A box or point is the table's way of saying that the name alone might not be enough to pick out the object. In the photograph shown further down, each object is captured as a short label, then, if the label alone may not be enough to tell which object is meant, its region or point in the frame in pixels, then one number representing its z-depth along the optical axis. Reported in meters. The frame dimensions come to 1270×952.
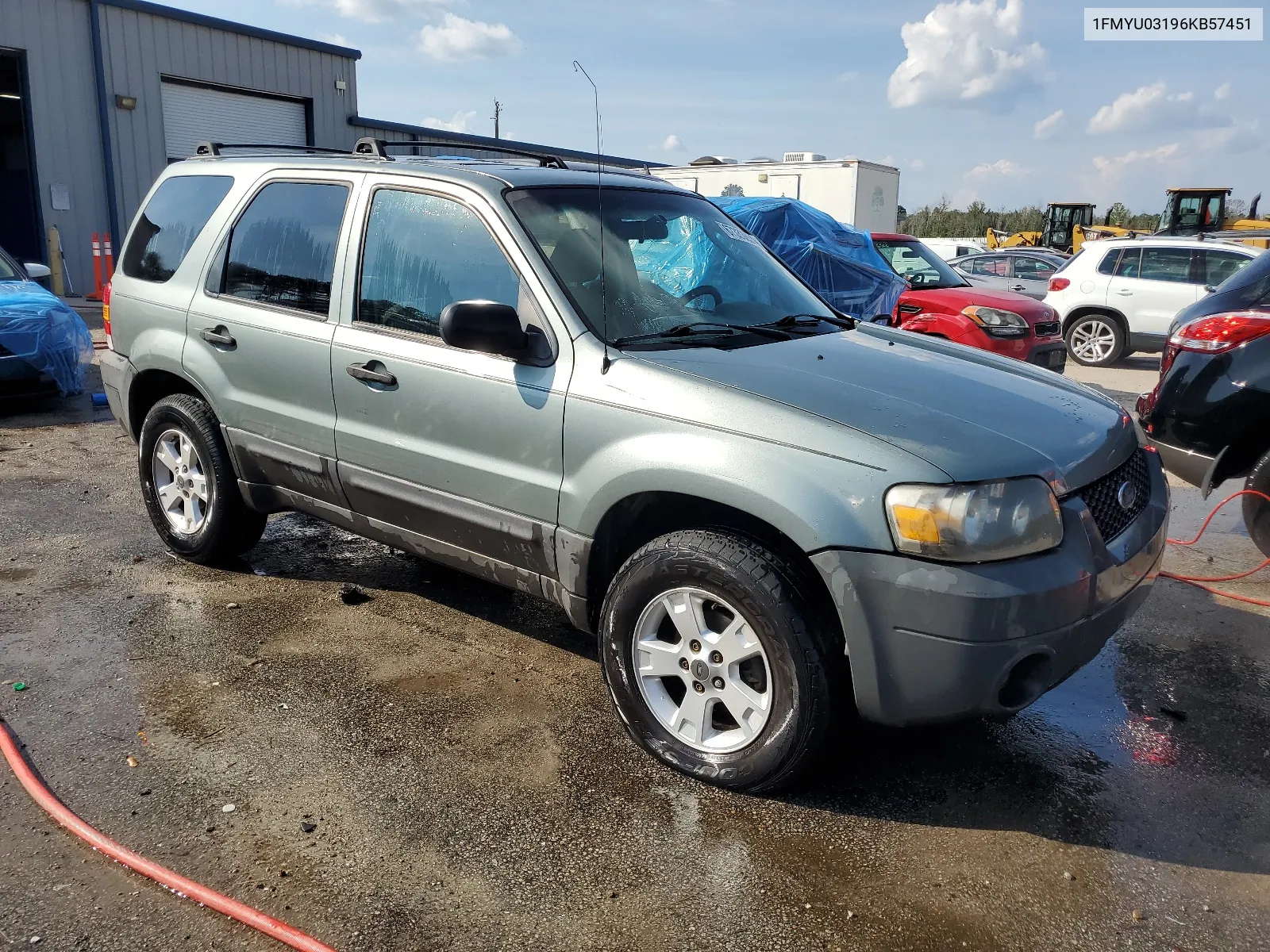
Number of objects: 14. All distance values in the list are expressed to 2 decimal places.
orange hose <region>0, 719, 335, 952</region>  2.38
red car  9.59
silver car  16.69
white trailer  18.73
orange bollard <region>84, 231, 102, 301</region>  17.14
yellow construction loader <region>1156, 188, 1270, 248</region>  23.14
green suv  2.67
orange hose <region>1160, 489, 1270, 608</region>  4.77
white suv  12.84
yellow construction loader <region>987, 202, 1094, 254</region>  28.31
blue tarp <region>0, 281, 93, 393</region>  7.99
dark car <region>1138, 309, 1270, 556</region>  4.60
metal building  16.53
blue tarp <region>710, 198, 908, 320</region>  10.01
